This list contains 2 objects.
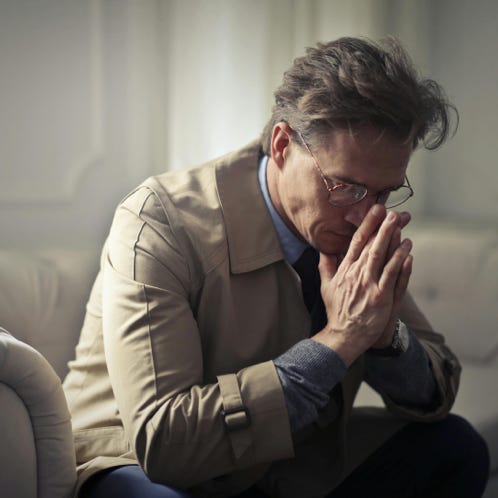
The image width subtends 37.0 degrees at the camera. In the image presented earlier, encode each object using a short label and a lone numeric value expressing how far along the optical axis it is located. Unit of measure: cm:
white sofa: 108
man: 114
